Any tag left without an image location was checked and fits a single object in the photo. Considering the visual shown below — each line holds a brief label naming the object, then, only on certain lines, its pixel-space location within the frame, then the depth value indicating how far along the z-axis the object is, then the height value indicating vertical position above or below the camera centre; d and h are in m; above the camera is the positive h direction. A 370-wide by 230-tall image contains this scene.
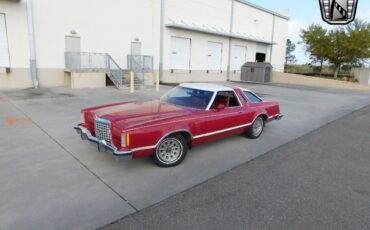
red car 3.81 -0.88
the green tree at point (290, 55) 70.19 +5.52
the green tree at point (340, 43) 27.23 +3.74
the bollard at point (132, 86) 13.44 -0.92
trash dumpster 26.01 +0.17
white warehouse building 13.23 +2.30
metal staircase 14.79 +0.16
